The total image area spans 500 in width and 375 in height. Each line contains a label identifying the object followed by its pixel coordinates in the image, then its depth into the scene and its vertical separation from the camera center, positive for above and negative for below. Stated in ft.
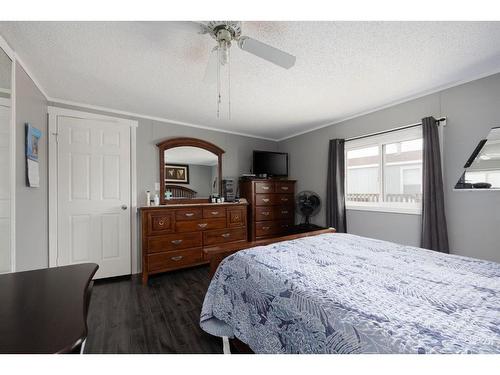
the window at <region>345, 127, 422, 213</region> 8.39 +0.72
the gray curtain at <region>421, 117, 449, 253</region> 7.21 -0.27
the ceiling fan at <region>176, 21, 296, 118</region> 4.19 +3.05
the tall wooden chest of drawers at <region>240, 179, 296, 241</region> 11.91 -1.06
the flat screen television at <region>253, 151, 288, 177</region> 12.84 +1.62
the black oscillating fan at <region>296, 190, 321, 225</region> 11.71 -0.86
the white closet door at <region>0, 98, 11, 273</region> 4.63 +0.11
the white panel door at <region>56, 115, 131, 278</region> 8.35 -0.16
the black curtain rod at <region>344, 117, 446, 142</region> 7.49 +2.45
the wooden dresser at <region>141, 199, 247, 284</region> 8.76 -2.01
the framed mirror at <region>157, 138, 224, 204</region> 10.48 +1.04
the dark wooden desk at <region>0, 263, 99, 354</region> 1.78 -1.31
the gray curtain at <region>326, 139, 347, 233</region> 10.48 +0.05
